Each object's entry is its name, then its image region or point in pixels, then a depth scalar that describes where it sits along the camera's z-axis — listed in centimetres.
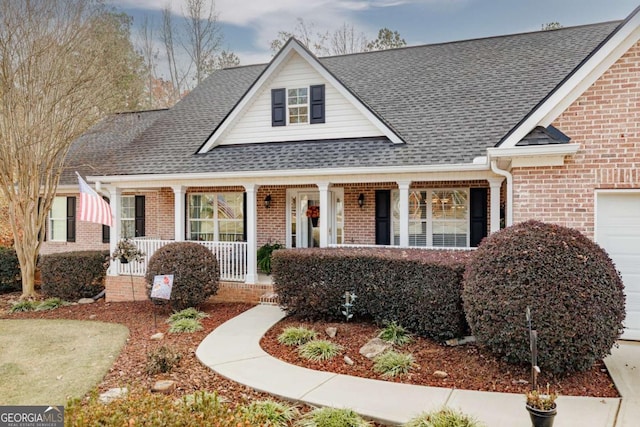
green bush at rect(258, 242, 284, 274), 1188
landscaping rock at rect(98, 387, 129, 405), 500
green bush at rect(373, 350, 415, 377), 578
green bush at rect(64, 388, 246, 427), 336
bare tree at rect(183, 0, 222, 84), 2370
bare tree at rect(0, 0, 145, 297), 1134
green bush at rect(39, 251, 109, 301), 1191
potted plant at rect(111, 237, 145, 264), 1043
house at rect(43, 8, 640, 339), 688
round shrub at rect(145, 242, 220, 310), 948
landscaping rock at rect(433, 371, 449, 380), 569
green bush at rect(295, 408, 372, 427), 429
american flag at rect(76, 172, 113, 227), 965
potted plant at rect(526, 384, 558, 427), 381
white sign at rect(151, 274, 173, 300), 850
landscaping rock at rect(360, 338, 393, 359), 652
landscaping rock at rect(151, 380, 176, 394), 532
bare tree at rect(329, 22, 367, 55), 2356
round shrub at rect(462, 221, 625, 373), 516
